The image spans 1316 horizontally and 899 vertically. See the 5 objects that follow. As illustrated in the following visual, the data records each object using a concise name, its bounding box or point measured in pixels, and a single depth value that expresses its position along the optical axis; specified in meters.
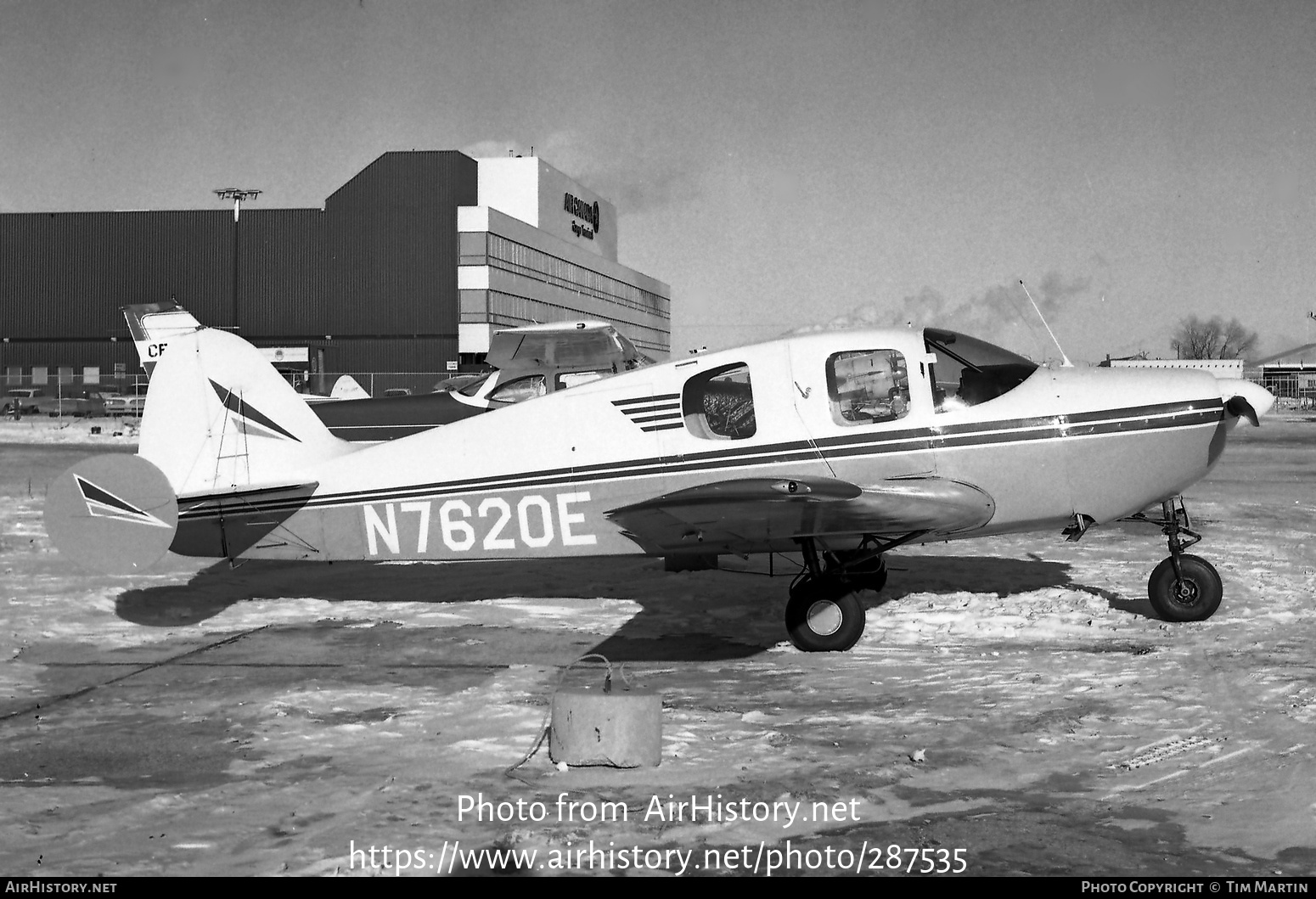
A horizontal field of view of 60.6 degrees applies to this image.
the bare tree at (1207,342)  93.25
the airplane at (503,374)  14.49
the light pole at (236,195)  63.56
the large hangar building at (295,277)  63.19
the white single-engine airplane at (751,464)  7.80
